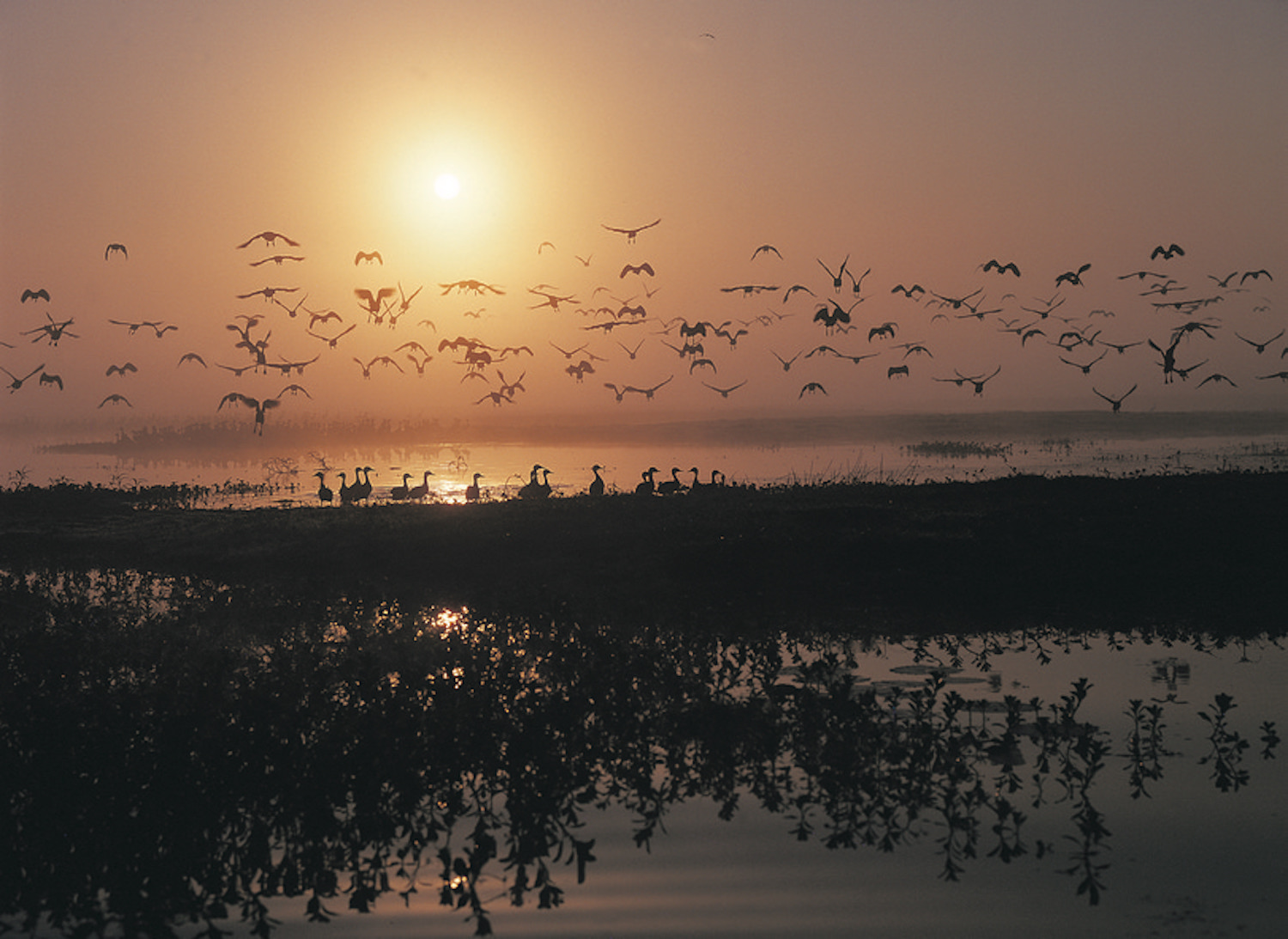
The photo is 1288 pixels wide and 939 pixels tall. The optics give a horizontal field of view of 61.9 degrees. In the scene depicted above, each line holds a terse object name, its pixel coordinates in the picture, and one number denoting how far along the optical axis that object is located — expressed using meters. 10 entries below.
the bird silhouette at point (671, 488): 30.02
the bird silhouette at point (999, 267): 29.80
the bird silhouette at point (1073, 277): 32.06
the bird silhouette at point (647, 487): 30.02
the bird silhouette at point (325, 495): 35.66
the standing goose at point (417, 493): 35.44
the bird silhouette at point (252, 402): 38.70
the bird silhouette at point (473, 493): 34.12
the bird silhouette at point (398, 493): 35.31
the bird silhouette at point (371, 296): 31.39
